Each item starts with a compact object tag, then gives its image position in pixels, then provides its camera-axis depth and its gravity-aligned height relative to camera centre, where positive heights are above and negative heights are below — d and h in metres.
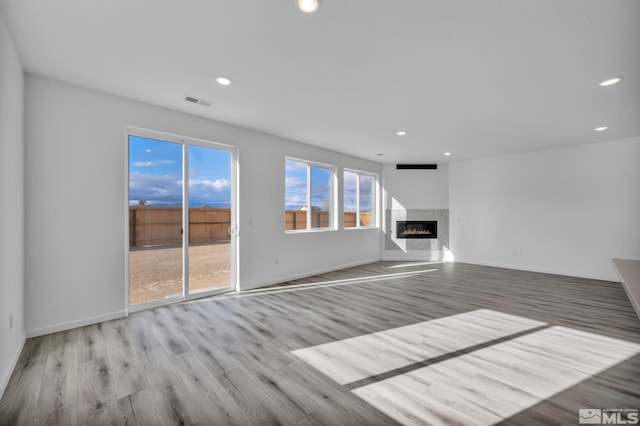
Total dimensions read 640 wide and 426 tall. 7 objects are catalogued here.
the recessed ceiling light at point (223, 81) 2.85 +1.41
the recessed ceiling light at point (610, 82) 2.79 +1.37
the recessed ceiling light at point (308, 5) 1.78 +1.39
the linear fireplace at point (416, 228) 7.62 -0.46
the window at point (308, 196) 5.50 +0.36
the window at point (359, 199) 6.82 +0.33
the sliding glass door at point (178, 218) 3.56 -0.09
